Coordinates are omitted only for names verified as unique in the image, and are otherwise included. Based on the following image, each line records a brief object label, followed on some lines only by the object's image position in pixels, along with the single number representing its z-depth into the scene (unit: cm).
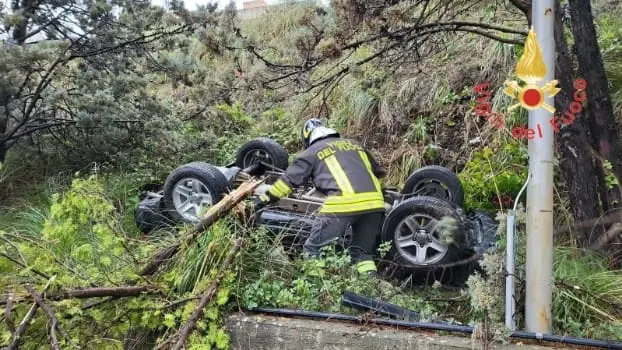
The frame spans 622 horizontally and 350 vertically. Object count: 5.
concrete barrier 363
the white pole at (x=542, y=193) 348
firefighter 494
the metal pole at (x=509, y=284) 358
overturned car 485
